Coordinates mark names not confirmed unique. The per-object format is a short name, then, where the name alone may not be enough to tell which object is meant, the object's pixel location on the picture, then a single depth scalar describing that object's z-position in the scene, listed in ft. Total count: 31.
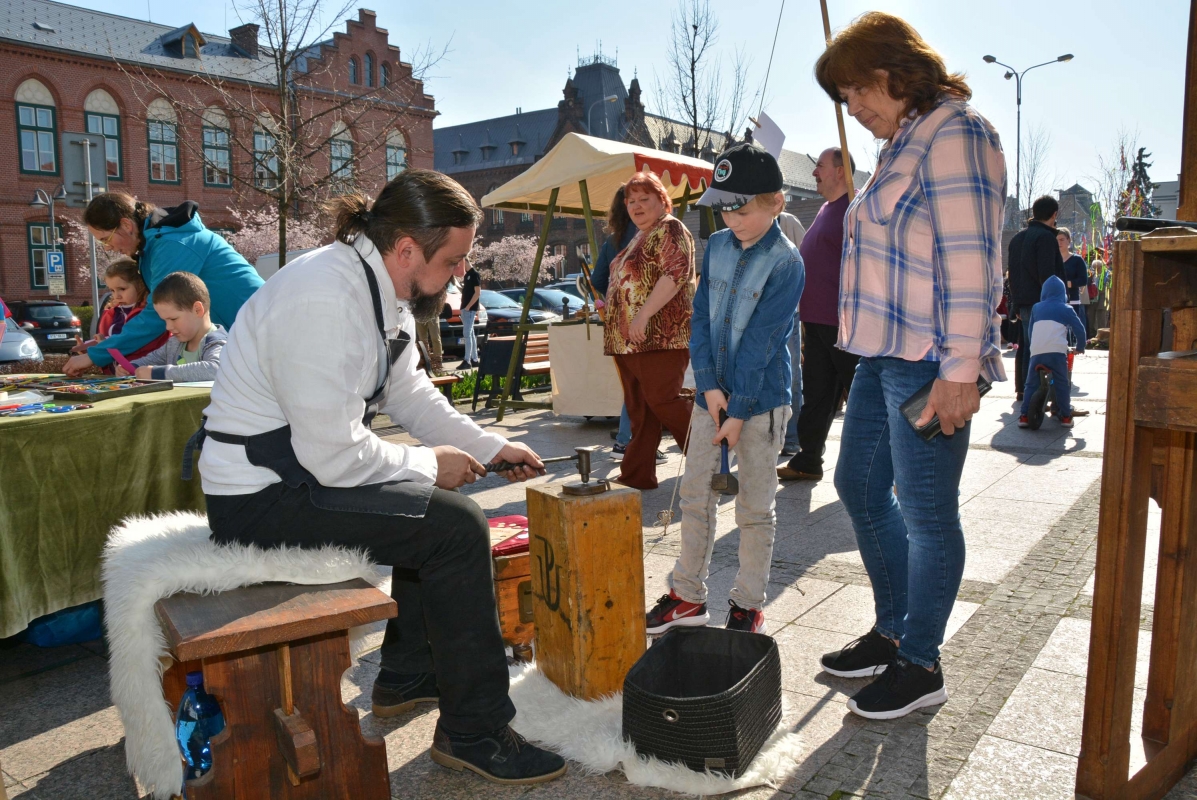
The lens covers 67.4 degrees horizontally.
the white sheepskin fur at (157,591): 7.43
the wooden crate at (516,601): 10.64
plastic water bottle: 7.75
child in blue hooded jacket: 25.36
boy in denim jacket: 10.52
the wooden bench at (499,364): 31.96
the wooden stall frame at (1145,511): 5.94
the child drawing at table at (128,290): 15.79
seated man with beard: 7.51
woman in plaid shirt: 7.98
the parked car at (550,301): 69.10
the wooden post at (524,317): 28.81
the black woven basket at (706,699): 7.73
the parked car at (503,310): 62.81
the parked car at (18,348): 47.15
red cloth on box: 10.68
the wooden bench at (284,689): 6.77
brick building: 106.32
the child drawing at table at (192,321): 13.60
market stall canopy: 26.27
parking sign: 54.19
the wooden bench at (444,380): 26.89
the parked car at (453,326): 56.29
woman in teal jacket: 15.07
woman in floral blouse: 16.84
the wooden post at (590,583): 8.93
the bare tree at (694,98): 71.97
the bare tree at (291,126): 38.52
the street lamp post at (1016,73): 100.70
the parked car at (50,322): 70.74
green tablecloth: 9.75
